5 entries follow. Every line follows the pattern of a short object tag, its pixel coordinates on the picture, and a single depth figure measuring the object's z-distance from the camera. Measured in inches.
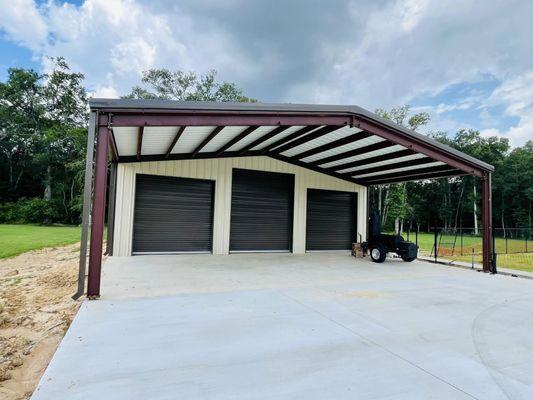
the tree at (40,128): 1031.0
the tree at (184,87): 924.6
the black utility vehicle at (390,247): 334.3
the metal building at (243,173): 186.1
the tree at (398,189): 861.8
